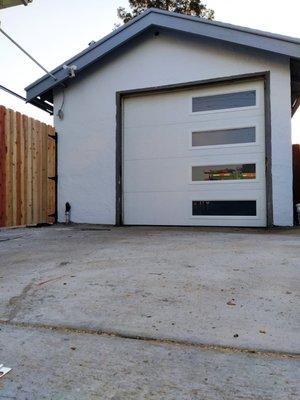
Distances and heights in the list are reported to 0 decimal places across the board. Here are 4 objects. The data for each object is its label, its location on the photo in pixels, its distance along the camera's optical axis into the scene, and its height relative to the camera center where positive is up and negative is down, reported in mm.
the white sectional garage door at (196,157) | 7016 +999
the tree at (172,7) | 14422 +8067
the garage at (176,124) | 6797 +1704
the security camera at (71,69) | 7910 +3017
